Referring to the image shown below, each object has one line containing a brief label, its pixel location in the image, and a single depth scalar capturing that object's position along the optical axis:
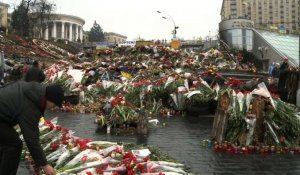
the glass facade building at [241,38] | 62.94
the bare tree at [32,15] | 82.54
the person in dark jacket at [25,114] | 5.18
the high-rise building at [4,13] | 117.60
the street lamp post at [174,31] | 55.56
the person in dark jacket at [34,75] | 12.93
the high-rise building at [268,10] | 108.31
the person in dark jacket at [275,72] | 22.90
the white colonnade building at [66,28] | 133.75
